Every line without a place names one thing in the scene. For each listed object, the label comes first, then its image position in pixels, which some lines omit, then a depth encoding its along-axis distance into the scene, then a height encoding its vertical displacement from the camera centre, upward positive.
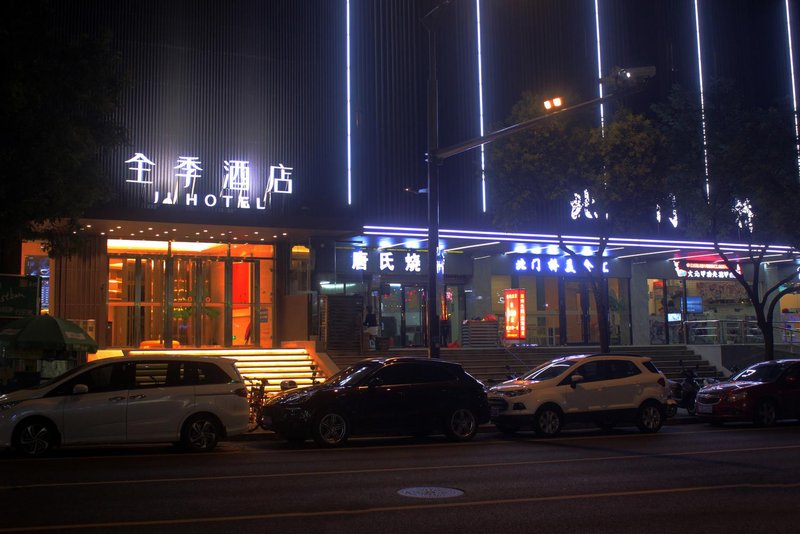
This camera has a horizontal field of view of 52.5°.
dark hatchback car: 15.27 -1.24
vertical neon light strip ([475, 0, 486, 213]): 30.48 +10.12
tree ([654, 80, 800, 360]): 23.56 +4.83
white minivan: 13.50 -1.03
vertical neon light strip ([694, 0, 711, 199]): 24.39 +6.39
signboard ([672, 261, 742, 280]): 37.38 +2.91
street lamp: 17.22 +4.25
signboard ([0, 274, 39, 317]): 18.03 +1.17
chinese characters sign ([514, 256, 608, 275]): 34.00 +3.02
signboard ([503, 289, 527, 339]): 32.34 +0.95
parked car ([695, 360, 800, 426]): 19.34 -1.61
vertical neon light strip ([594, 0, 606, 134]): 33.74 +11.86
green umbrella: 16.89 +0.29
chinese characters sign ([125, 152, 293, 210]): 24.47 +5.05
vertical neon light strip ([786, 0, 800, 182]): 39.93 +14.70
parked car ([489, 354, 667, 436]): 17.23 -1.29
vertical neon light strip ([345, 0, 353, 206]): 27.95 +5.74
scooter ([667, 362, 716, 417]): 22.45 -1.63
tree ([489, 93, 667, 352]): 22.98 +4.71
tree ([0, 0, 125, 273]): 15.70 +4.55
